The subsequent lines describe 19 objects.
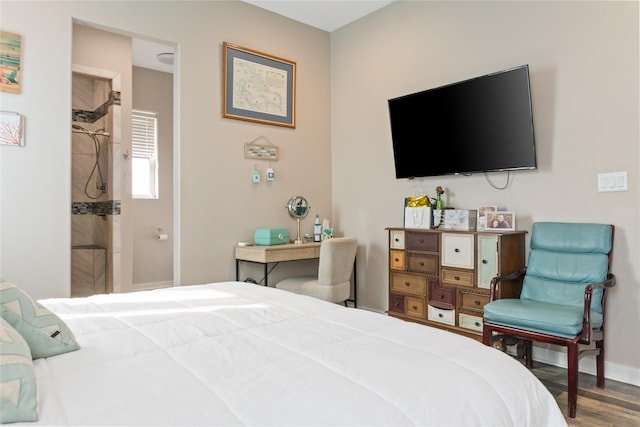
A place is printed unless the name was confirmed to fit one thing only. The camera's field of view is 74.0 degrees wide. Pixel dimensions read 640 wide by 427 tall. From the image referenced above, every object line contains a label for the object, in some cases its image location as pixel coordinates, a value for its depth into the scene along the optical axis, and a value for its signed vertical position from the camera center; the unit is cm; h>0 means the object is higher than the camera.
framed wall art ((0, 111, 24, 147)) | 277 +60
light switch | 266 +23
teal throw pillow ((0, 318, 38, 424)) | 84 -35
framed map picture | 390 +127
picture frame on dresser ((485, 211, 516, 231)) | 308 -3
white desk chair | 355 -48
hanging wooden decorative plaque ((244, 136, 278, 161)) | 403 +65
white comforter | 90 -40
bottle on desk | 434 -14
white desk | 366 -31
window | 556 +85
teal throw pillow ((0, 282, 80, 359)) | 122 -31
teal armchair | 231 -49
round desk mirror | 430 +10
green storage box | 390 -17
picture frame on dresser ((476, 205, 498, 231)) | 319 +1
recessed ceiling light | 506 +197
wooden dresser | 294 -41
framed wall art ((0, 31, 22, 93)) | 279 +105
